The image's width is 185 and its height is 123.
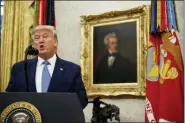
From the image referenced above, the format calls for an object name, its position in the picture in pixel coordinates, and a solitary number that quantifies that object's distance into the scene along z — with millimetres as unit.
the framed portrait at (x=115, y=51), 4703
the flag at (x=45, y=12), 4852
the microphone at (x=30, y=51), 2236
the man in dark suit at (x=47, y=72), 2679
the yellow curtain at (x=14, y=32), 5477
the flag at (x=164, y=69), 3838
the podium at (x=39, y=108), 1554
